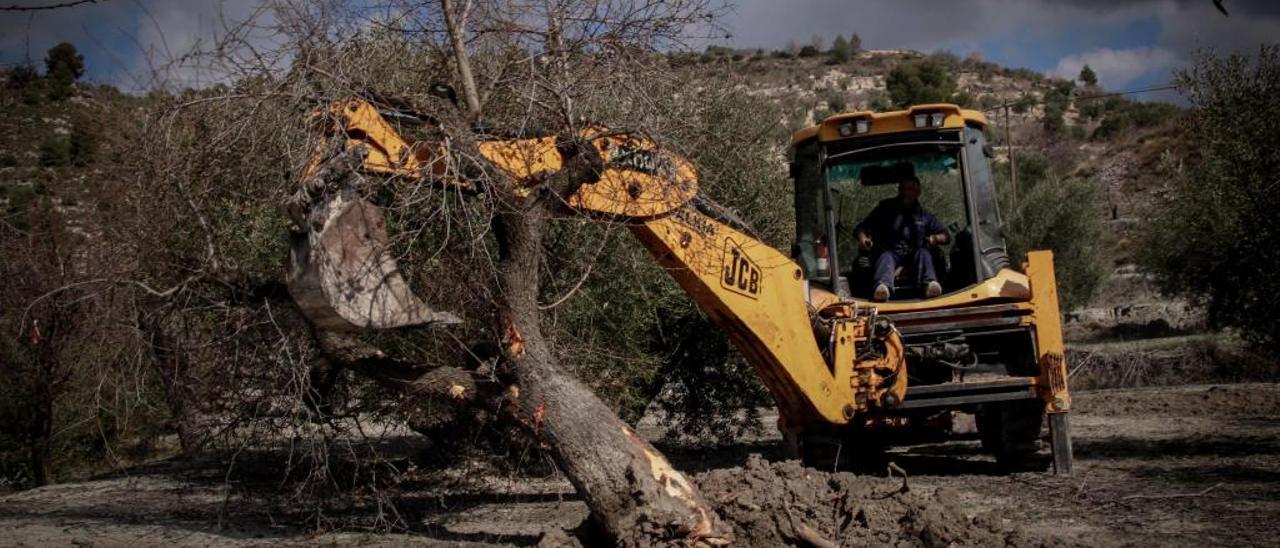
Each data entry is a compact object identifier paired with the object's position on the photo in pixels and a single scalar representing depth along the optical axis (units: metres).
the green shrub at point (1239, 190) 13.20
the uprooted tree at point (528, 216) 6.05
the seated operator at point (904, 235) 9.18
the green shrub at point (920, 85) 47.22
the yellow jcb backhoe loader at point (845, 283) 6.92
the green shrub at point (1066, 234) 29.39
